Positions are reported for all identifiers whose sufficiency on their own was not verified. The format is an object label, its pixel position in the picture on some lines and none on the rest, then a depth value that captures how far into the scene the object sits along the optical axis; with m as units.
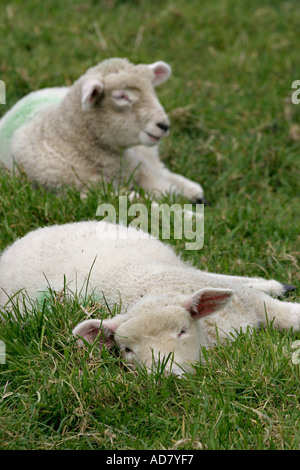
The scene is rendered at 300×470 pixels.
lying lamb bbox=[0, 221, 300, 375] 6.82
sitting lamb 12.50
